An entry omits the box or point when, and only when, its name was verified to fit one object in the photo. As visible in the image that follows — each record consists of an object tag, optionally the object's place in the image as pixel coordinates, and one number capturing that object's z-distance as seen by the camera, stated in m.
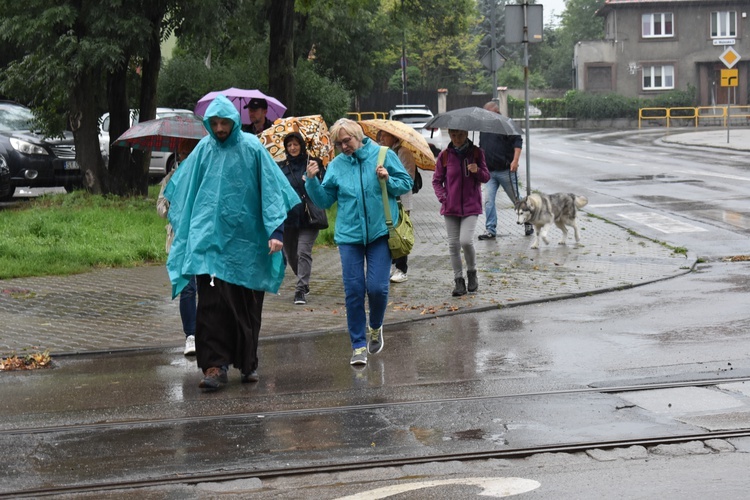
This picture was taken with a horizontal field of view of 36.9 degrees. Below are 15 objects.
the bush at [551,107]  62.81
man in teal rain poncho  7.33
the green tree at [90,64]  16.89
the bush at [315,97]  25.92
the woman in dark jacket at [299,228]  10.70
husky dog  14.80
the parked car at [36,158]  19.27
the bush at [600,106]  58.91
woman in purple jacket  10.97
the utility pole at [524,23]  17.12
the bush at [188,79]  27.39
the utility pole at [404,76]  57.12
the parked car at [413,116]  39.91
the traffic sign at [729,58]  39.12
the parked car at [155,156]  23.12
